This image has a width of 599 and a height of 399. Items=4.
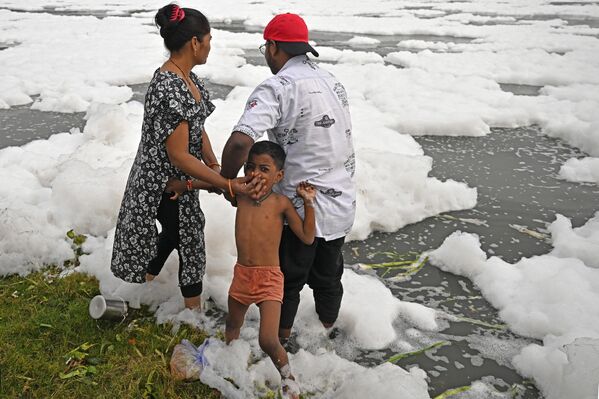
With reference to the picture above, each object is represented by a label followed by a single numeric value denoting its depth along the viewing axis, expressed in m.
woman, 2.53
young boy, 2.48
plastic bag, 2.69
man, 2.38
